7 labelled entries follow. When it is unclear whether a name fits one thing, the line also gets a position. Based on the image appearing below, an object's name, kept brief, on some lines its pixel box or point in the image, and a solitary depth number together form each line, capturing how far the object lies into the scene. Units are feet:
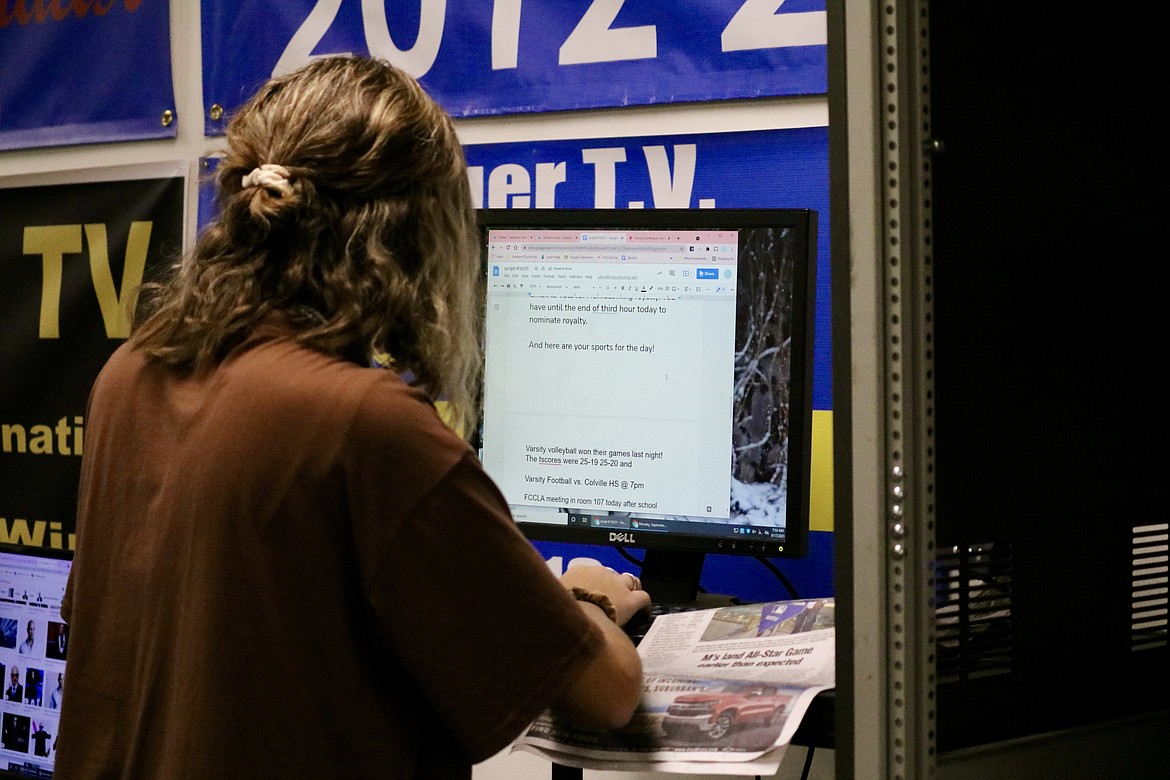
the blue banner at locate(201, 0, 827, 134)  9.83
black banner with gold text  11.32
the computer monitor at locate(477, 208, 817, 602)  8.92
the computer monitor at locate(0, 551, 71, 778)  9.25
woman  7.54
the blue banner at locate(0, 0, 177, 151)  11.25
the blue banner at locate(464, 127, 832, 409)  9.81
